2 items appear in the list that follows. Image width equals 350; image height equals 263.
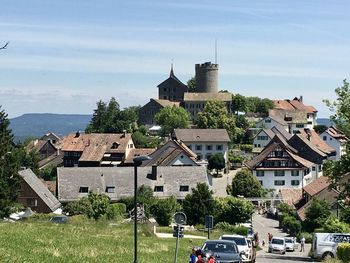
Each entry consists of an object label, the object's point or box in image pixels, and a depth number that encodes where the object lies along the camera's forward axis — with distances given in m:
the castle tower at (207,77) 191.75
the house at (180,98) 197.19
